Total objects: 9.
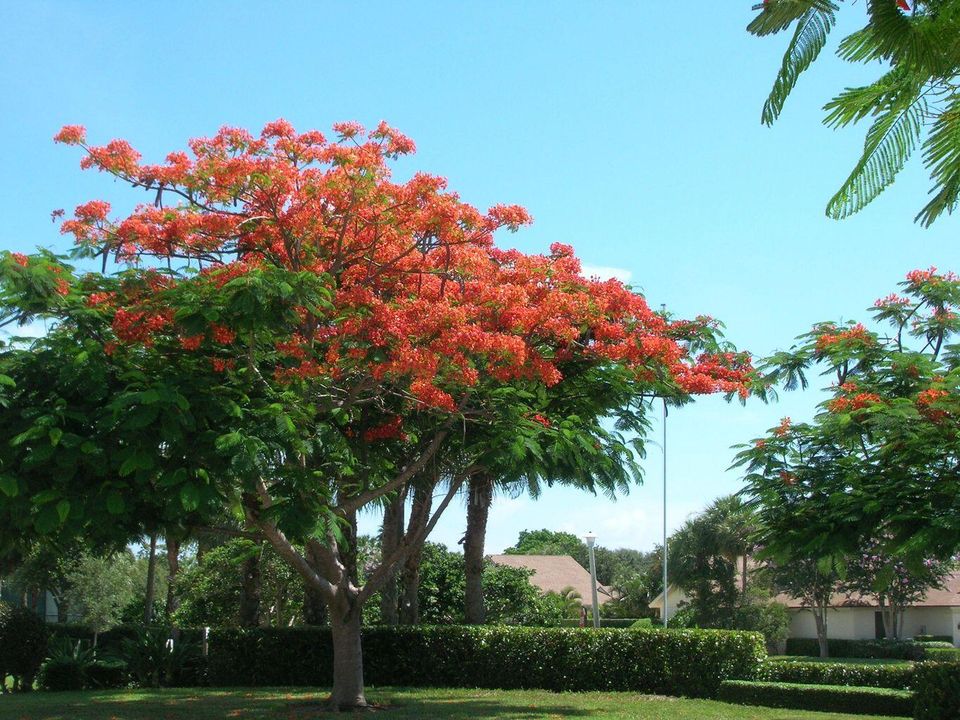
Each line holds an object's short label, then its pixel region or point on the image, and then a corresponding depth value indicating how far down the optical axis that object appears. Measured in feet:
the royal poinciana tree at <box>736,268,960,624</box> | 39.91
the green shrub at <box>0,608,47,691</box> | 75.87
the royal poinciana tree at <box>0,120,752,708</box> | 39.29
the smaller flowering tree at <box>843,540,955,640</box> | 123.65
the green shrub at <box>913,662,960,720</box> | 47.73
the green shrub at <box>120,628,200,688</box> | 74.74
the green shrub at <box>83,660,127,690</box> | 73.41
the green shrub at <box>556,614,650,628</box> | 144.05
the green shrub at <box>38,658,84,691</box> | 72.95
